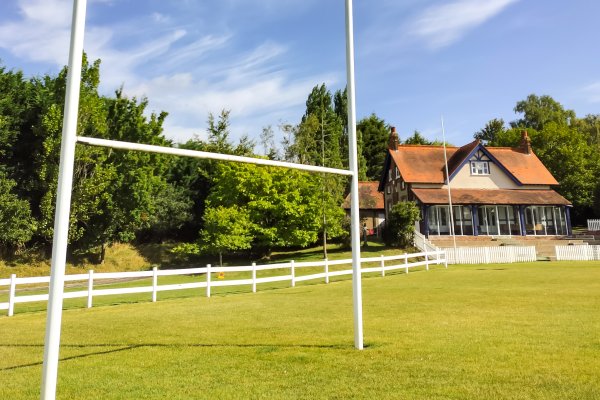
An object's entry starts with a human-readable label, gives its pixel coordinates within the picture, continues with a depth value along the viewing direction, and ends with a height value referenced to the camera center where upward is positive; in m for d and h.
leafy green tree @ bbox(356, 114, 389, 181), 67.44 +16.02
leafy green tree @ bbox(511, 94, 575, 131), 70.00 +21.71
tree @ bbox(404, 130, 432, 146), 73.94 +18.41
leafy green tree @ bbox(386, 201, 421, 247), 35.22 +1.84
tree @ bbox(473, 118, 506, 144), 76.50 +20.70
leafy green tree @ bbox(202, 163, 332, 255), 35.97 +3.84
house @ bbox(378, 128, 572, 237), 39.59 +4.83
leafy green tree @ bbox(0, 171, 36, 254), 30.39 +2.55
